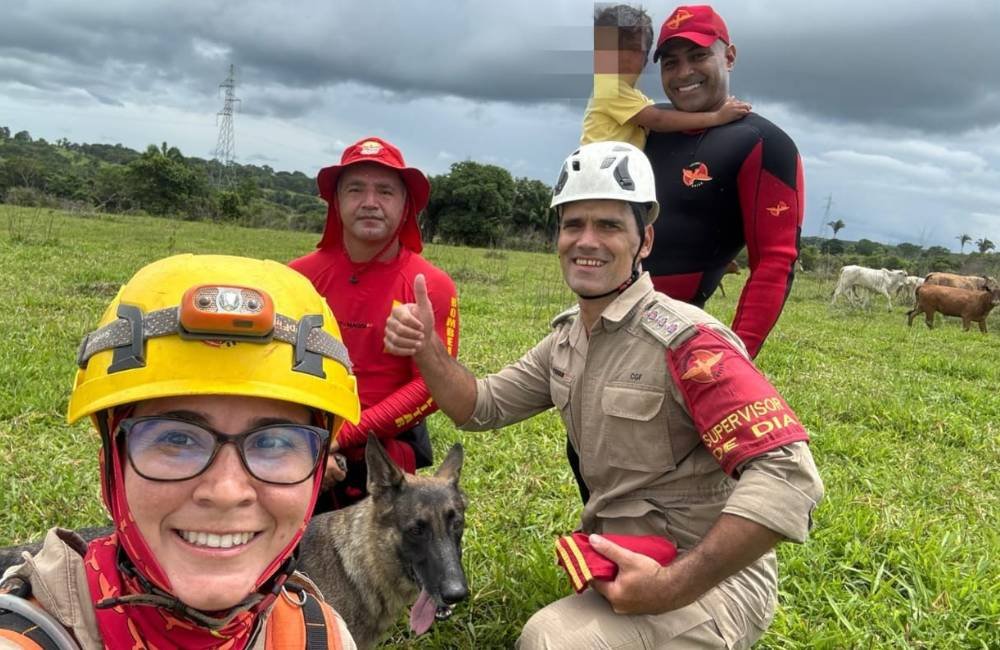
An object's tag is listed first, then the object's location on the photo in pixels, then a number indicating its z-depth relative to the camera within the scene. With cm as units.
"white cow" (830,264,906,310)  2223
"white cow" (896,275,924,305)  2491
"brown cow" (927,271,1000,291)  2202
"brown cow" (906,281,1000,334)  1841
